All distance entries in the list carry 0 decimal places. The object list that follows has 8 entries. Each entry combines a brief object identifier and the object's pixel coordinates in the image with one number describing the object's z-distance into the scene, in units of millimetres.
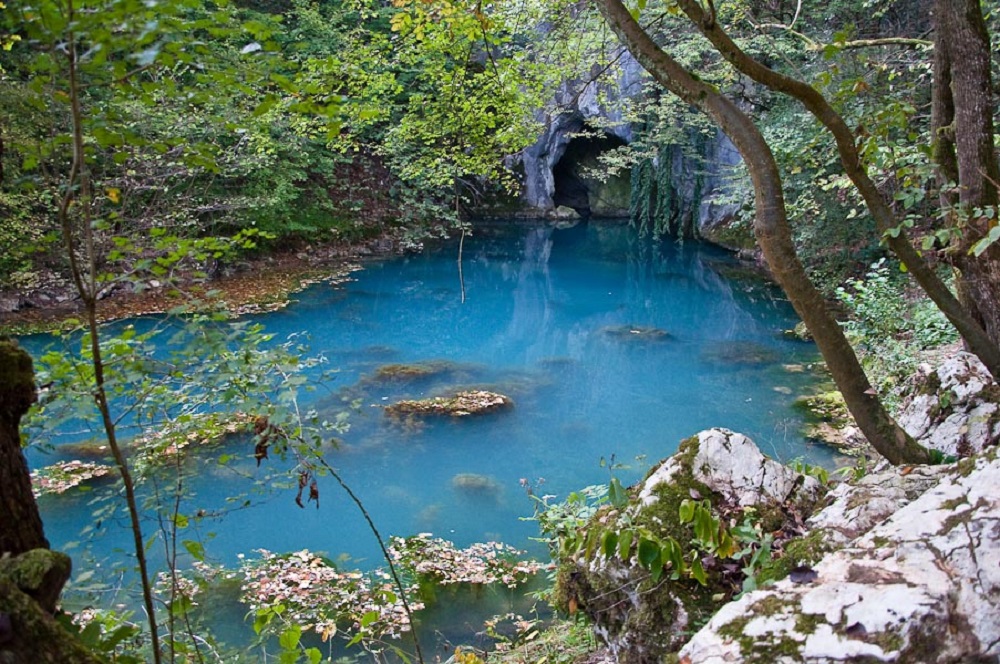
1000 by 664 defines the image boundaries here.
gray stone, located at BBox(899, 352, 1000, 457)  3008
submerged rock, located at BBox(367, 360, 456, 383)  9031
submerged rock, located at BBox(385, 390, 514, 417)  7926
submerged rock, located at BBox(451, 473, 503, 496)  6410
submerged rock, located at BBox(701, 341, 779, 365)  9844
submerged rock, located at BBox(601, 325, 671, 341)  11155
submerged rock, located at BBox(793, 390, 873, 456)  6539
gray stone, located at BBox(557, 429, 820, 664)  2383
